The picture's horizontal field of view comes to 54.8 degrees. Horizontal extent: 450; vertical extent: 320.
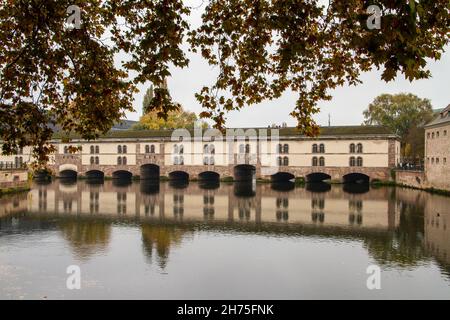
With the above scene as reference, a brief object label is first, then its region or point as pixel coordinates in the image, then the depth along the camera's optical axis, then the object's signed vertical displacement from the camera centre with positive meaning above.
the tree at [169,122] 79.56 +7.46
